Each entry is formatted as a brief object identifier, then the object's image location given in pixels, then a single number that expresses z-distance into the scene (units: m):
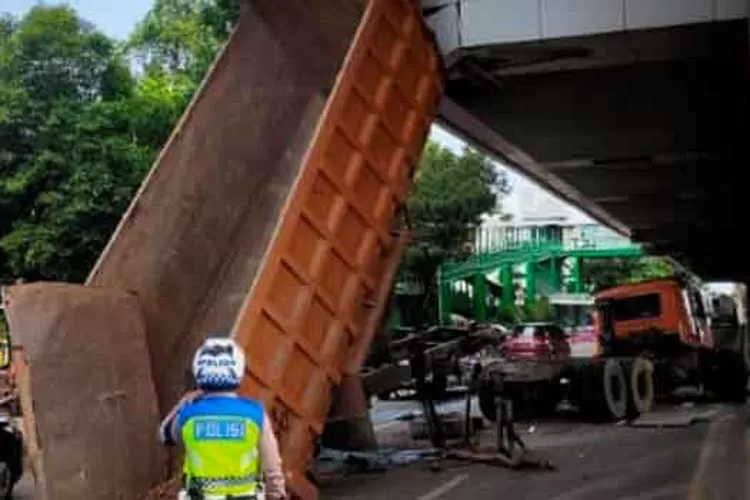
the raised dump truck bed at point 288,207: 9.38
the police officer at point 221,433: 4.83
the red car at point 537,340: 27.47
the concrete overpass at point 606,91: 11.91
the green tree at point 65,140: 24.78
